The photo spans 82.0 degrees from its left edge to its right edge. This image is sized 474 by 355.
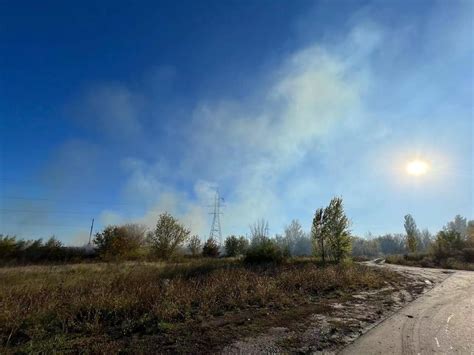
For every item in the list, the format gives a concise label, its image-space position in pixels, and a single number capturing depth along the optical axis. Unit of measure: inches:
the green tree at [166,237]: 1396.4
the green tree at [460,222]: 4348.2
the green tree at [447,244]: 1477.0
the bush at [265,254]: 997.8
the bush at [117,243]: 1298.0
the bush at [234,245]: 1787.6
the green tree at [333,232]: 1039.0
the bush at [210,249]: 1732.0
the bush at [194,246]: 1755.7
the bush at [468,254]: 1359.6
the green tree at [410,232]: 1924.5
